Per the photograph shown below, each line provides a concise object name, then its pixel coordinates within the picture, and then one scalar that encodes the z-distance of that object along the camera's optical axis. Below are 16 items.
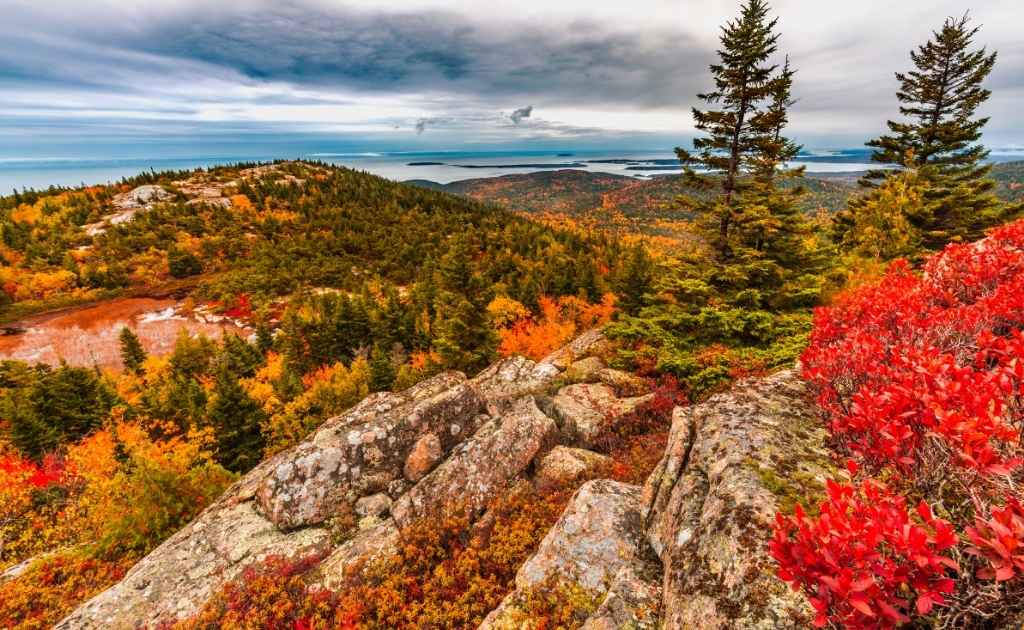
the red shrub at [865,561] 2.29
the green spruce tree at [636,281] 35.78
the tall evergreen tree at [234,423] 28.31
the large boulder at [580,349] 19.65
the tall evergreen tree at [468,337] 29.81
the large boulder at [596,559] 5.70
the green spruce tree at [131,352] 47.39
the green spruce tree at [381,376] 33.91
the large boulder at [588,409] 12.97
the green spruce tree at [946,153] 20.62
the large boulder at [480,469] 10.40
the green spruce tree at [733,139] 14.47
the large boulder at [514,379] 17.52
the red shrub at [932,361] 3.24
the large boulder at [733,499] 4.00
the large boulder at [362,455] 11.78
